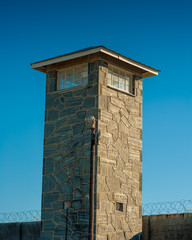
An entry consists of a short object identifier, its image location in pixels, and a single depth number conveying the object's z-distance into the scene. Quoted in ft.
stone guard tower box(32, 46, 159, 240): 57.00
